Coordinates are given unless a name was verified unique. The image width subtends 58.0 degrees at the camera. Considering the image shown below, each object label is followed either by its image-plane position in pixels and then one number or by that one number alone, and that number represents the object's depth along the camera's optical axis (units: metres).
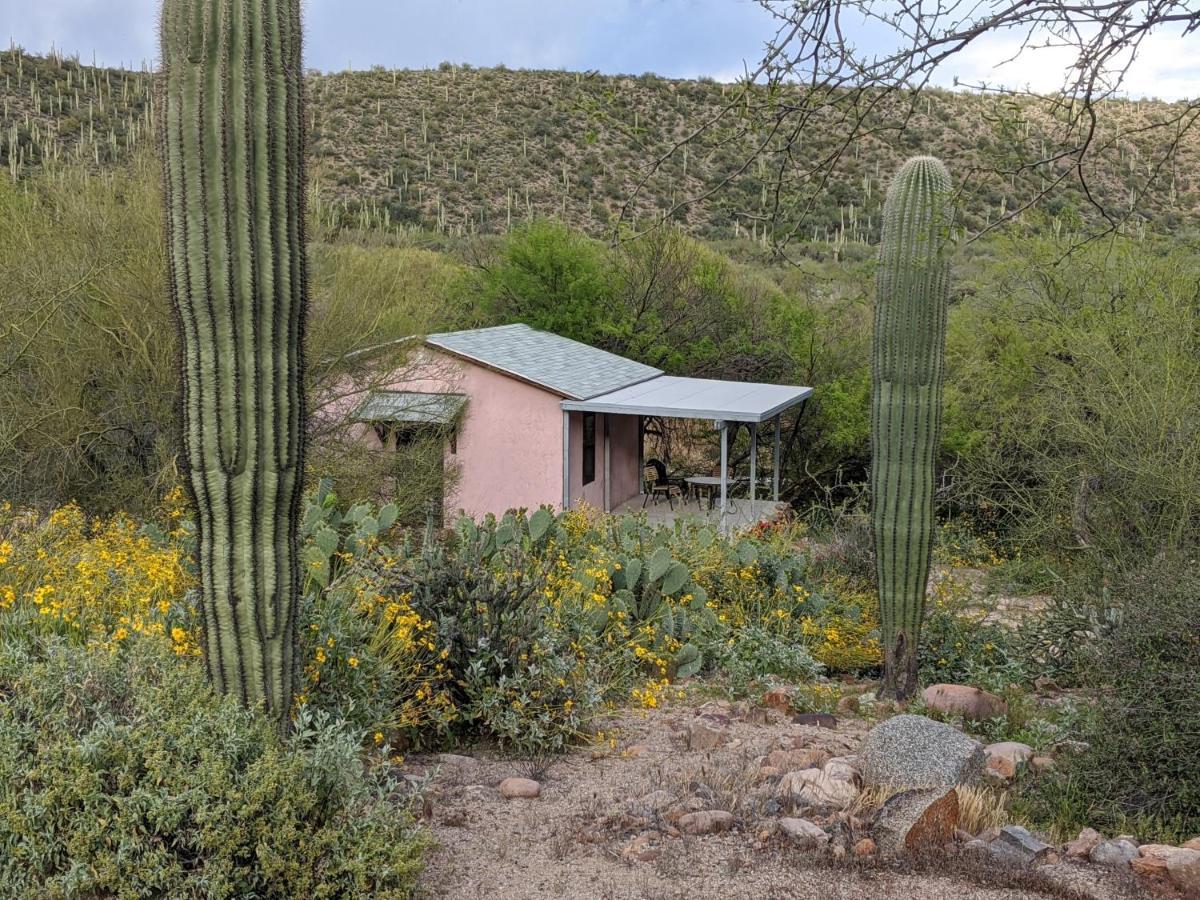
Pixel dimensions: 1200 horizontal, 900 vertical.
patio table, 17.48
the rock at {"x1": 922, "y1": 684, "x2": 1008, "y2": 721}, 6.94
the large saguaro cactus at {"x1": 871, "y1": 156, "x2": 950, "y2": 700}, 7.50
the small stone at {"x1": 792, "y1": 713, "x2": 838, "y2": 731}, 6.55
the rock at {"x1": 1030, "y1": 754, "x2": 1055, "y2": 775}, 5.47
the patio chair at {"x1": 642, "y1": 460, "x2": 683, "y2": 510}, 18.95
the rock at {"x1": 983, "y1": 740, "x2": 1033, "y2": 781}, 5.55
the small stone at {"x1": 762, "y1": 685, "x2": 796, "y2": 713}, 6.93
